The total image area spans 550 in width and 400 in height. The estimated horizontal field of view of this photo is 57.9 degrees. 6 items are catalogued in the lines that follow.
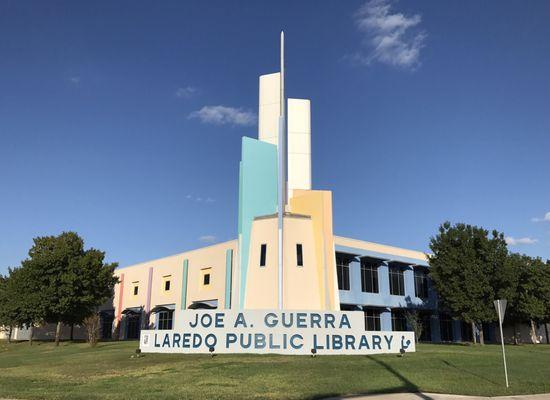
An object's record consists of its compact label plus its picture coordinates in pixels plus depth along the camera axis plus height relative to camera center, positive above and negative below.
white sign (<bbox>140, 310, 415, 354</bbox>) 21.45 -0.16
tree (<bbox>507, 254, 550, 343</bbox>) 42.88 +3.48
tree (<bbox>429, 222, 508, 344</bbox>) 38.12 +4.66
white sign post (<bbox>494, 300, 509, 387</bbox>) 13.51 +0.68
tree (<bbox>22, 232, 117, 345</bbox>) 40.66 +4.28
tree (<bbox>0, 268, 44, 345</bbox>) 40.16 +2.10
